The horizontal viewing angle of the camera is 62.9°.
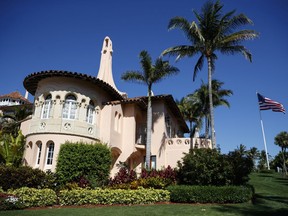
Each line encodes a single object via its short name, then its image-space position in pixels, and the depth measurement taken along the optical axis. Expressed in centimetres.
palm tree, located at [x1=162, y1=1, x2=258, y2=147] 2006
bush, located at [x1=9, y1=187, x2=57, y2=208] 1361
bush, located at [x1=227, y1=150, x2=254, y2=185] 1512
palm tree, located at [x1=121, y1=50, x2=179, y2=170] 2147
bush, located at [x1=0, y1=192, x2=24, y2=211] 1244
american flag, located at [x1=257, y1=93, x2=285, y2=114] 2964
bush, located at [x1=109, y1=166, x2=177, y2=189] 1625
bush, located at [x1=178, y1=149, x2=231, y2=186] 1498
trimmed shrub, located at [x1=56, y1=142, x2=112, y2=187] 1659
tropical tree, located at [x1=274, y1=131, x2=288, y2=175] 5778
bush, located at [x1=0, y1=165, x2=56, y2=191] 1498
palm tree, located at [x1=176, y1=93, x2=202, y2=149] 3362
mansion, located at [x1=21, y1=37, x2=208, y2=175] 1859
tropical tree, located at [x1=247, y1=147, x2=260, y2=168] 6220
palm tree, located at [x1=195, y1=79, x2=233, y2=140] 3209
